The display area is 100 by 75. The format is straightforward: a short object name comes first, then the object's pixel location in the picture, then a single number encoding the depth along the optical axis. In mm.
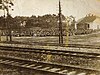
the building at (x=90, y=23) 72375
